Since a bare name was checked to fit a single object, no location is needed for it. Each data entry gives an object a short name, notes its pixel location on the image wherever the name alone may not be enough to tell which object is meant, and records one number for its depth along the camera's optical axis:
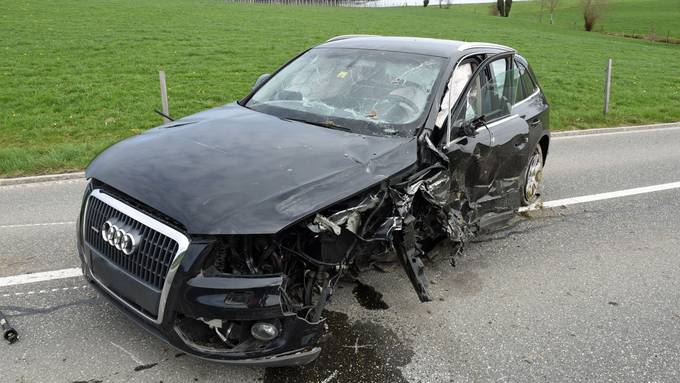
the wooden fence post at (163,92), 8.87
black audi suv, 2.77
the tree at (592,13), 53.28
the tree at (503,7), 75.12
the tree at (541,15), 66.71
